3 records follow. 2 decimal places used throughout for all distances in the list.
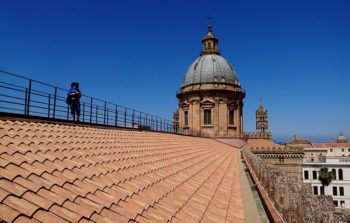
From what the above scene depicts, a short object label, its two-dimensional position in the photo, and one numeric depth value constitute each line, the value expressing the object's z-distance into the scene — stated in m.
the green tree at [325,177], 56.34
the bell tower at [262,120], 64.62
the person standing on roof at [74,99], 10.91
